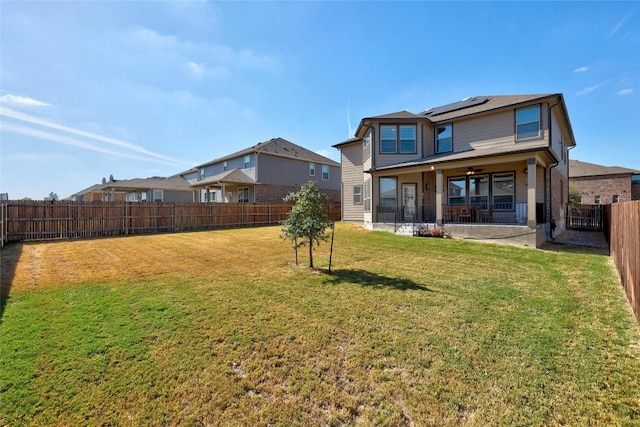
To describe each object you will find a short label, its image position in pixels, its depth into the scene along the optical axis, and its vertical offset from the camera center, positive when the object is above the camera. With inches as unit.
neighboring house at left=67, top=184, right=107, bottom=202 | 1599.4 +107.0
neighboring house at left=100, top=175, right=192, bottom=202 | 1064.2 +93.4
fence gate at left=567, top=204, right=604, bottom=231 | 688.4 -19.5
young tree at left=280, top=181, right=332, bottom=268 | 260.4 -5.9
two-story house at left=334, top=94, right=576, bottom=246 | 457.1 +81.3
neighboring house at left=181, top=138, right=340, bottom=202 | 943.0 +145.8
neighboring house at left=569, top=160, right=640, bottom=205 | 1242.6 +125.5
